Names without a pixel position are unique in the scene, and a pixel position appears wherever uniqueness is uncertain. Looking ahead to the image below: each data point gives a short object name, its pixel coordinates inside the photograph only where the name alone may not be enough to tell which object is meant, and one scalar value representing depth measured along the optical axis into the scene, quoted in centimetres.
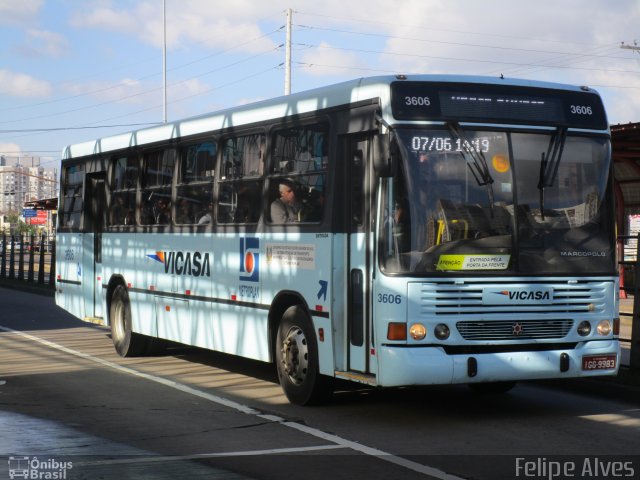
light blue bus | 942
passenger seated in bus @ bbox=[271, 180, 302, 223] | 1104
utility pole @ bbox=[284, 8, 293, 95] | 4997
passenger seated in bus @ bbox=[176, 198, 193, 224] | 1350
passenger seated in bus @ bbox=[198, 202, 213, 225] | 1289
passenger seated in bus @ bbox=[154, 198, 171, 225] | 1410
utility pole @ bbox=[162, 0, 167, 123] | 6097
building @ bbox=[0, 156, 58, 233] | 17425
